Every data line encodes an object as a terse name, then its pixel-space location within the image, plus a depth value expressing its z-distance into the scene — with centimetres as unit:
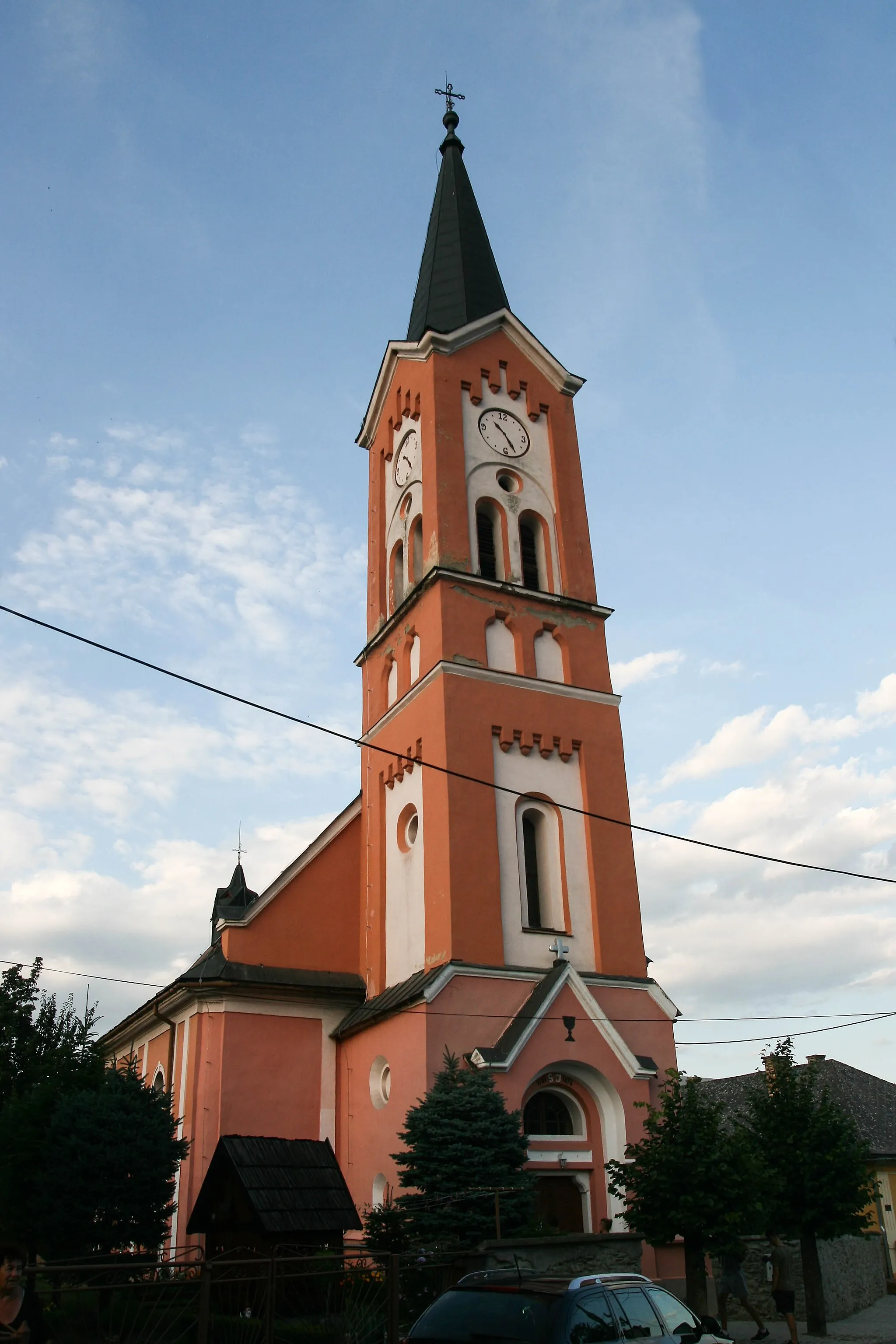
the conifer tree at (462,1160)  1459
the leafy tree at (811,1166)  1669
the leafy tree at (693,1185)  1412
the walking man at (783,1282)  1483
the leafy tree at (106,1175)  1596
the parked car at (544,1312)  795
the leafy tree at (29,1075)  1822
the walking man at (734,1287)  1518
